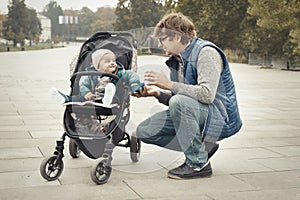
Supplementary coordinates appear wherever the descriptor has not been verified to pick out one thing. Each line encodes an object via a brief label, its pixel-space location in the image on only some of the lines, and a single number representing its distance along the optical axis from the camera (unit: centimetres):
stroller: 397
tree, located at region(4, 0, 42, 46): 6925
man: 397
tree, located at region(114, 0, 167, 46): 5628
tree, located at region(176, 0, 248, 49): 2916
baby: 410
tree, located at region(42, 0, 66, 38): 9998
